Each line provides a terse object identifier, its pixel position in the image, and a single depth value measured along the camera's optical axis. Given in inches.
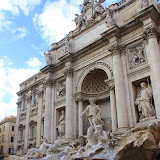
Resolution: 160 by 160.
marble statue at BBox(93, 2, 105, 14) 864.6
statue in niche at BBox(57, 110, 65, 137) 836.7
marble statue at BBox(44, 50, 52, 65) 975.6
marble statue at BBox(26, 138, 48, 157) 691.4
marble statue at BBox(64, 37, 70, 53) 895.1
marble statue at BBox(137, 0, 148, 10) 679.7
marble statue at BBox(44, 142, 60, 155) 631.8
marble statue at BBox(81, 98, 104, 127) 714.8
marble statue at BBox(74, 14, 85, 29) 919.7
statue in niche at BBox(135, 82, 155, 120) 596.4
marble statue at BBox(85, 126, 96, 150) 555.6
